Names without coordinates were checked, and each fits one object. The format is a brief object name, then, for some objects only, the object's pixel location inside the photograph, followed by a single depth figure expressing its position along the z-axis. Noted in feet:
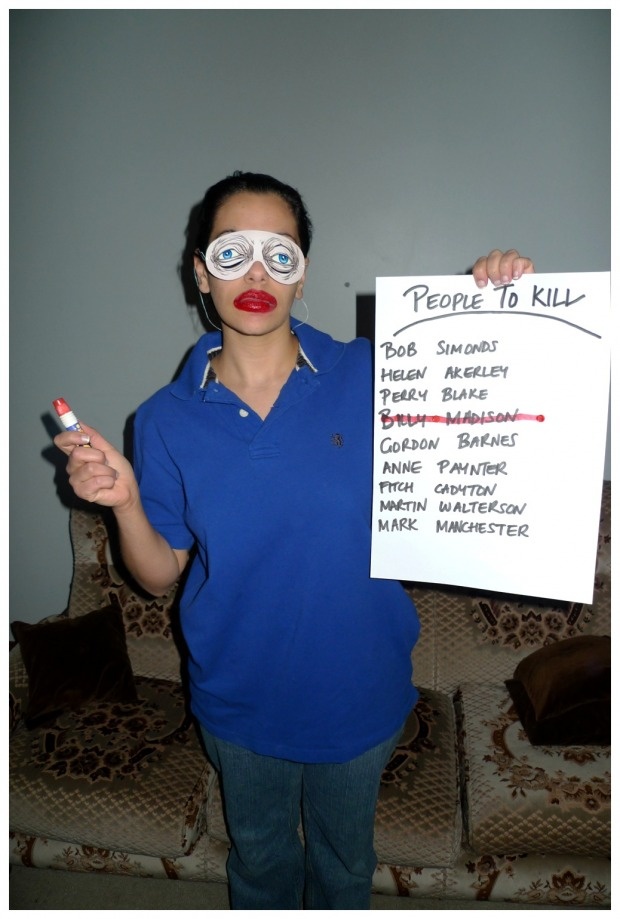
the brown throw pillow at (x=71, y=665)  6.14
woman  3.53
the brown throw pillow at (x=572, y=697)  5.39
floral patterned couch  5.09
